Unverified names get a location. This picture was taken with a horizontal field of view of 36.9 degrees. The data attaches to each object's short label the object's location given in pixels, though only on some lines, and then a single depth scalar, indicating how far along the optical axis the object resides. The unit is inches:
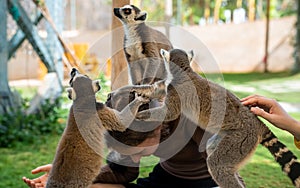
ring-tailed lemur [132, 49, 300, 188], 85.4
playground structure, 225.0
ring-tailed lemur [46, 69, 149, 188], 86.0
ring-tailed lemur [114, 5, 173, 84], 123.0
